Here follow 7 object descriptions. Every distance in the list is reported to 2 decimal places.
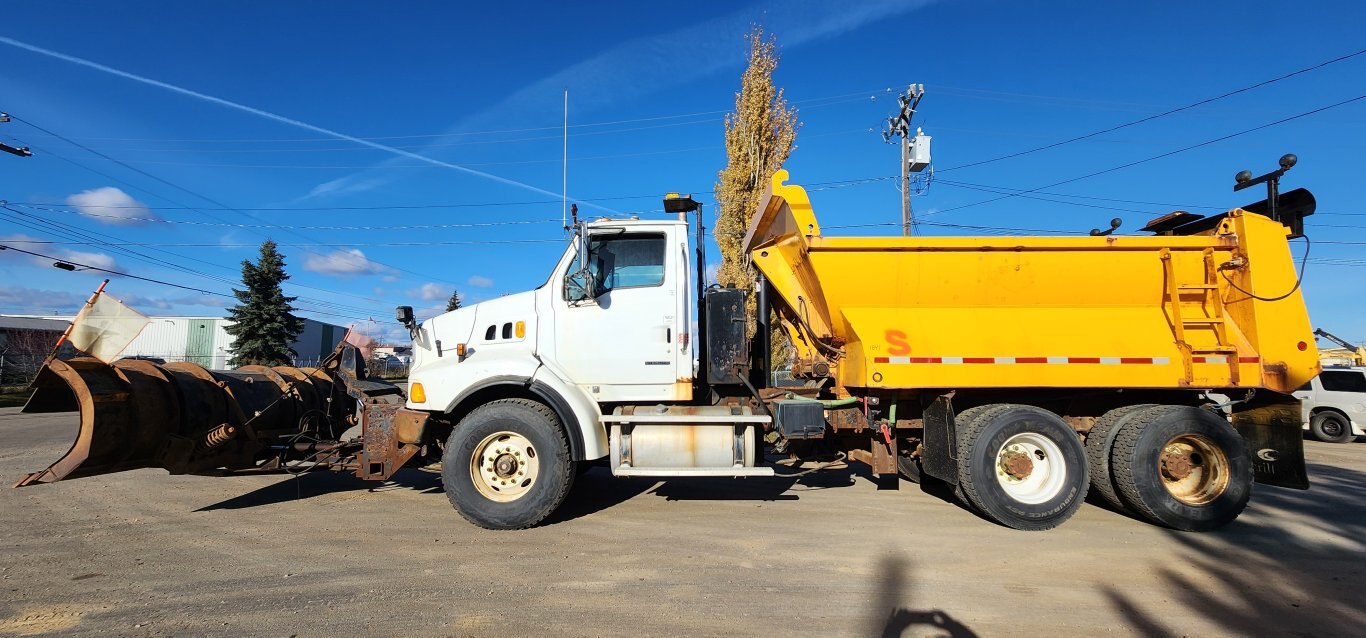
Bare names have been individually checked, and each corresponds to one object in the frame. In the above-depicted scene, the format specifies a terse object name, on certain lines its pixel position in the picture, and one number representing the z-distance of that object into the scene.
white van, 11.95
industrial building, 46.03
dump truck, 5.20
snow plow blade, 4.82
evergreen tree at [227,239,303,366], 29.81
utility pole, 16.23
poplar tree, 14.27
